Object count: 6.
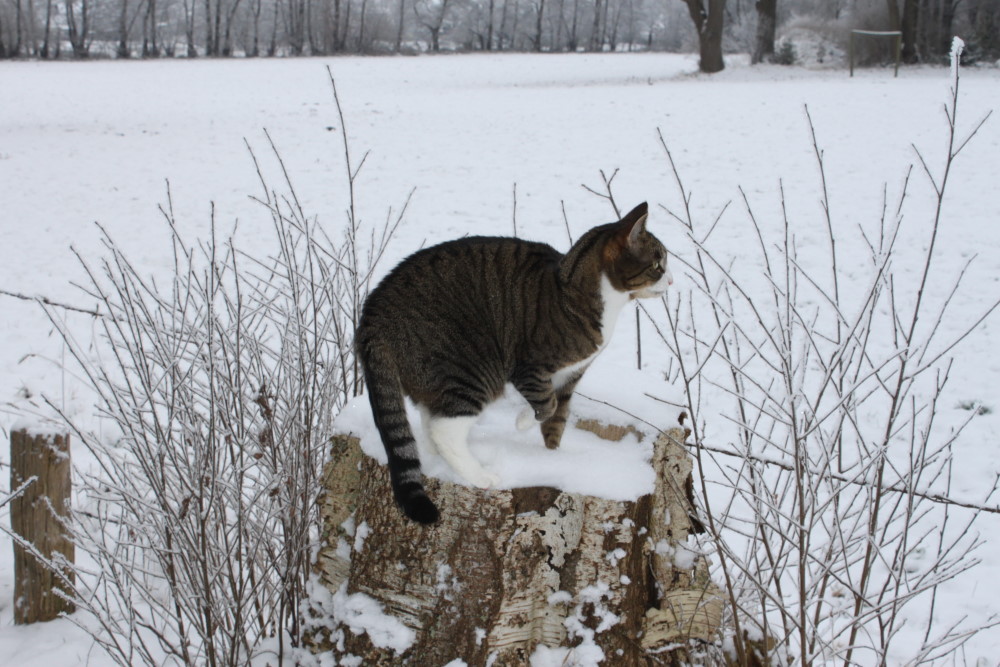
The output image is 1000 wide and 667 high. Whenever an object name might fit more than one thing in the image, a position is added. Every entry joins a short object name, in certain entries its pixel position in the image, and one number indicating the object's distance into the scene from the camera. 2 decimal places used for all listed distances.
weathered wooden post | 3.25
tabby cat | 2.46
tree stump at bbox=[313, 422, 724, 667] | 2.31
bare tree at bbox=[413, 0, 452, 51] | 42.16
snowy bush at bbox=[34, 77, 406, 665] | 2.34
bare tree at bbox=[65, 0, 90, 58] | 34.91
